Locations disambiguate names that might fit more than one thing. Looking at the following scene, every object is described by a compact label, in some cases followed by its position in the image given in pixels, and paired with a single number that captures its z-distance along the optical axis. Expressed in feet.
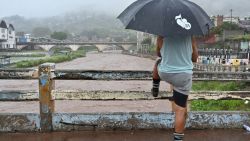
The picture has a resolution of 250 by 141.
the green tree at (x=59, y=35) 346.93
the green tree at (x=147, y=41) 246.48
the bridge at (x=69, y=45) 238.64
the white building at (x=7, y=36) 206.47
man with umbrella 8.08
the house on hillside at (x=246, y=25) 151.35
